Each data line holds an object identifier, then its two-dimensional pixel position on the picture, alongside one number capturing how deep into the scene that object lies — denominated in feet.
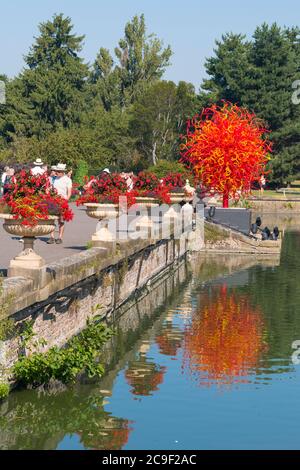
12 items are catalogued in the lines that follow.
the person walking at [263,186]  237.78
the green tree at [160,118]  284.20
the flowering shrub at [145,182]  110.32
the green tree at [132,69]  336.49
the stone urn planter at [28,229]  54.13
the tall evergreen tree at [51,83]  299.99
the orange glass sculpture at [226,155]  174.70
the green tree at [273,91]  286.66
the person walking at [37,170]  80.14
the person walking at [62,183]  81.04
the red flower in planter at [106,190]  80.02
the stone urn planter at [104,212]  78.64
